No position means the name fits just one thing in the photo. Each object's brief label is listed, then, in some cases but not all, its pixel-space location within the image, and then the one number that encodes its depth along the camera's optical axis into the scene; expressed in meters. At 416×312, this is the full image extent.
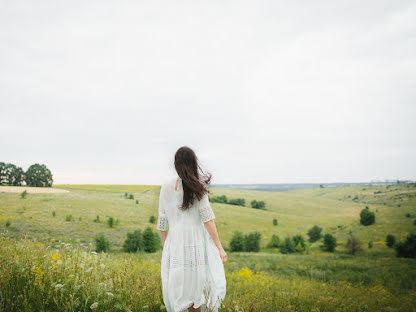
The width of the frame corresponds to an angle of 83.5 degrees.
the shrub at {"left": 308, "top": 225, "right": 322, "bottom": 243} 58.88
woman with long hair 3.49
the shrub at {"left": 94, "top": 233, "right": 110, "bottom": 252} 19.46
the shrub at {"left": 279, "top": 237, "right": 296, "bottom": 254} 44.22
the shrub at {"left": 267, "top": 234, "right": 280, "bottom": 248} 48.58
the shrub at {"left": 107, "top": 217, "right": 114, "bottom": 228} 28.55
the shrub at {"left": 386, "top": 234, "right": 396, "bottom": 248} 48.91
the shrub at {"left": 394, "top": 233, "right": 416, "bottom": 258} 41.81
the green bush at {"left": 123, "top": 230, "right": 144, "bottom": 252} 22.89
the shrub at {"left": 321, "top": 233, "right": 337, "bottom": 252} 48.78
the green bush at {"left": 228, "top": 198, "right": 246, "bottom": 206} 92.69
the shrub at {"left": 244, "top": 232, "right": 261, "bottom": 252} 42.72
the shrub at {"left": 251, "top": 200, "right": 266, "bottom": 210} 94.65
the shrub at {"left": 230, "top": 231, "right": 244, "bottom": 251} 40.72
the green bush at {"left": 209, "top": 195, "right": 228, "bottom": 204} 88.71
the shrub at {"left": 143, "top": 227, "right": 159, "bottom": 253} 25.89
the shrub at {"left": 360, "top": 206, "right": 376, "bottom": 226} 73.26
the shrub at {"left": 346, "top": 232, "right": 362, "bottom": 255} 43.75
